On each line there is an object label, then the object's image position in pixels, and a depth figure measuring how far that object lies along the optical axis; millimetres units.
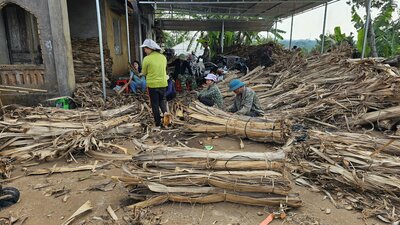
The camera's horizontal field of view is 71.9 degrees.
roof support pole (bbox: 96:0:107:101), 6327
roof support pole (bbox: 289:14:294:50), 15566
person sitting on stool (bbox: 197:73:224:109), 5845
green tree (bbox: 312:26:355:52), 15302
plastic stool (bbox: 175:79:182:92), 9086
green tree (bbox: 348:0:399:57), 13348
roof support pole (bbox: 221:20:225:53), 17305
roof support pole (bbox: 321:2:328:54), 11469
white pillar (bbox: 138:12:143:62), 11854
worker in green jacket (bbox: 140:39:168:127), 5430
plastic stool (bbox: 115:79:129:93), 8357
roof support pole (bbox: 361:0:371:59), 9012
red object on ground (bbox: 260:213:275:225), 2688
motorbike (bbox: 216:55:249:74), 11934
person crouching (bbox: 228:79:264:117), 5027
